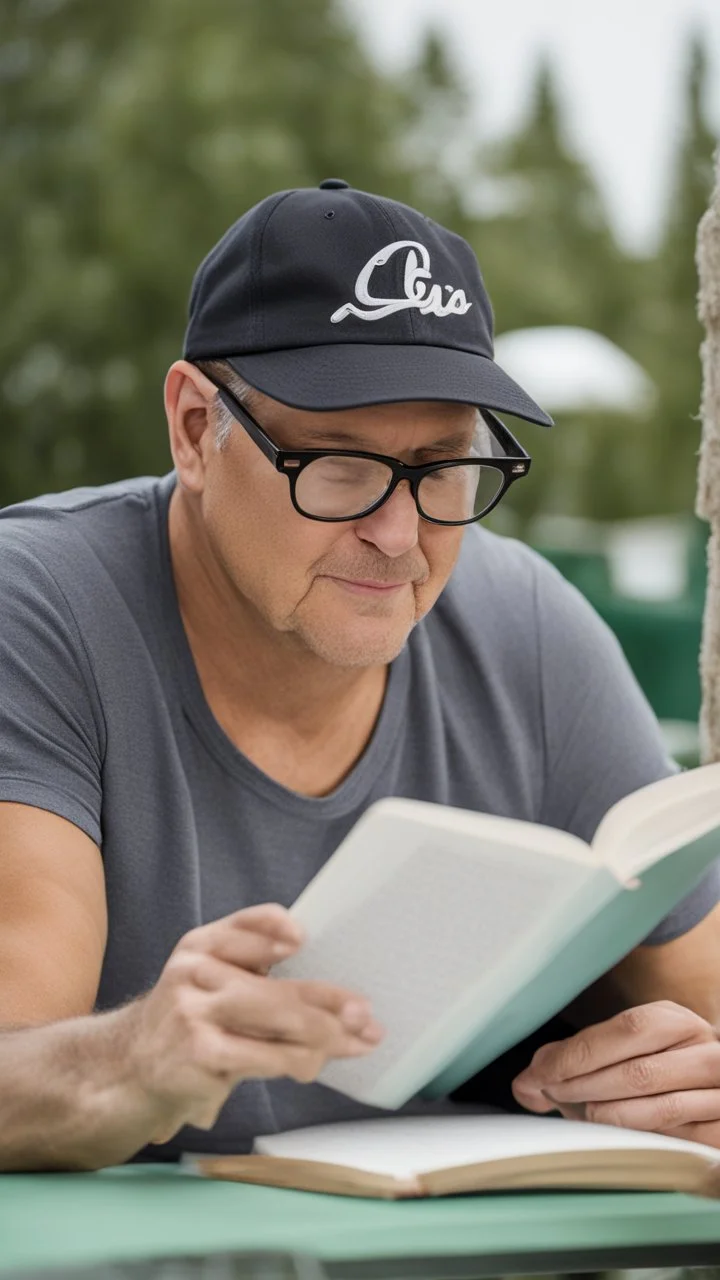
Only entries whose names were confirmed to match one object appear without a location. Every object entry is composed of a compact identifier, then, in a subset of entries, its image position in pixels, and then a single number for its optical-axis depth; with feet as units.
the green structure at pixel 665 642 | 22.76
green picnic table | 3.99
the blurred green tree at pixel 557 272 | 70.49
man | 5.29
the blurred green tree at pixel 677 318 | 78.18
